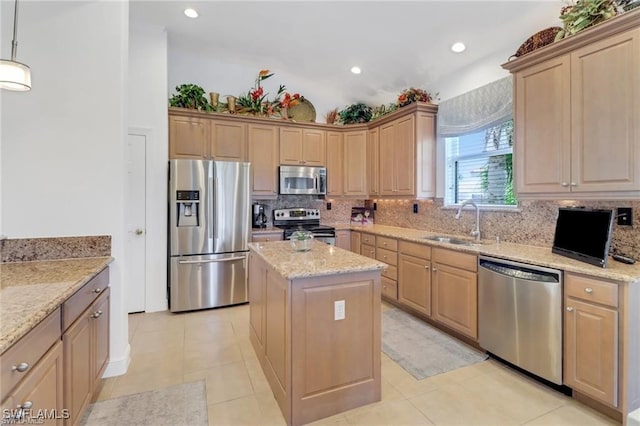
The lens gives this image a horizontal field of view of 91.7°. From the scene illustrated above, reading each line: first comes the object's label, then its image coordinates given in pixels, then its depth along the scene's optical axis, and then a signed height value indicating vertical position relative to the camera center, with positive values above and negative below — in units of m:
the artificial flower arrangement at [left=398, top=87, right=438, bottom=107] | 4.02 +1.56
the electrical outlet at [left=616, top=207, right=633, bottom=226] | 2.26 +0.00
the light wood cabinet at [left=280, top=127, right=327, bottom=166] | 4.68 +1.06
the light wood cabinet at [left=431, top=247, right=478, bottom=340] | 2.80 -0.72
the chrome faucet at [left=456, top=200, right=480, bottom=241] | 3.37 -0.05
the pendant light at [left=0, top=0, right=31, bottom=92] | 1.59 +0.72
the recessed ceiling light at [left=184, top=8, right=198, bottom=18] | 3.40 +2.23
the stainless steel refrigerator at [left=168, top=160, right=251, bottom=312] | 3.71 -0.23
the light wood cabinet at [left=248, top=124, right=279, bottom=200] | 4.45 +0.79
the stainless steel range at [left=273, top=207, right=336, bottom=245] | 4.55 -0.12
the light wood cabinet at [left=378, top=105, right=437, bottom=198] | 3.98 +0.83
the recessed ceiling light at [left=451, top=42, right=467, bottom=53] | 3.42 +1.88
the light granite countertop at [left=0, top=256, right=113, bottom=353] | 1.12 -0.37
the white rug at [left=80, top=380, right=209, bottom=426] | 1.92 -1.28
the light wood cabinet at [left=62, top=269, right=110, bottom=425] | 1.55 -0.75
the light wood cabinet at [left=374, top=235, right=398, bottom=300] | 3.83 -0.59
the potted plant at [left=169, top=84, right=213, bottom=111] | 4.03 +1.52
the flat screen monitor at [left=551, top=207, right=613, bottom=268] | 2.04 -0.13
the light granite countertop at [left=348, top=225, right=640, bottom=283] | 1.89 -0.32
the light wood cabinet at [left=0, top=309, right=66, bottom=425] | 1.04 -0.61
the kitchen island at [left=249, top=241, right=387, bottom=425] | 1.87 -0.76
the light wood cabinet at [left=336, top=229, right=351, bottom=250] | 4.74 -0.36
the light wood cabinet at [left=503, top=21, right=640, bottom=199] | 2.00 +0.72
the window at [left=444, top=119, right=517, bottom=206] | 3.32 +0.57
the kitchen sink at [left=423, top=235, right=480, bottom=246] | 3.18 -0.28
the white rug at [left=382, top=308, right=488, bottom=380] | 2.56 -1.23
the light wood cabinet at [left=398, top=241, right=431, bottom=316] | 3.33 -0.69
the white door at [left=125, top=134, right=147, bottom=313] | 3.70 -0.14
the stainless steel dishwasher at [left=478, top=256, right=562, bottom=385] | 2.16 -0.76
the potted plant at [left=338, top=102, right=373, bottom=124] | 5.08 +1.65
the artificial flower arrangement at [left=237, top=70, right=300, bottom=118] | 4.49 +1.71
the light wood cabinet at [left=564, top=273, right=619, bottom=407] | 1.87 -0.77
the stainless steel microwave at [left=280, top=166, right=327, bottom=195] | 4.61 +0.52
